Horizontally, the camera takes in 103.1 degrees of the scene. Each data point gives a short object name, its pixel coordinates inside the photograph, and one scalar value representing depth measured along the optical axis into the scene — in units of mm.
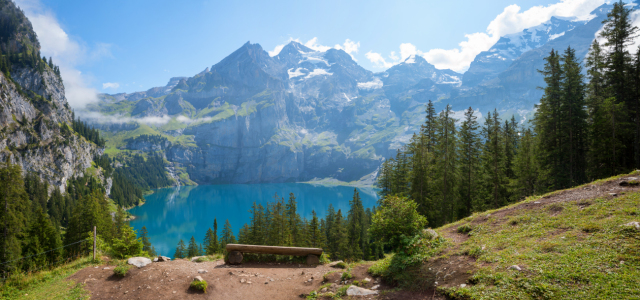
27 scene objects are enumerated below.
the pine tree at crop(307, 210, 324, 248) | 44000
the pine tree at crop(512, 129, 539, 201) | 29422
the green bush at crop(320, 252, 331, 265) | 14085
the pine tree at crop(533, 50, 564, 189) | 27594
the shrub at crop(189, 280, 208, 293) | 9945
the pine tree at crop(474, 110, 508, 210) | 28516
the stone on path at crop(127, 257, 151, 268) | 11679
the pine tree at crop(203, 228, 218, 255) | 52781
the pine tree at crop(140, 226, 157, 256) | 51231
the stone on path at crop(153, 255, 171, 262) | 13386
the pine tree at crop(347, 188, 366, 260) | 50975
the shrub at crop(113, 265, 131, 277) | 10802
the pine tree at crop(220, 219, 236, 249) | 55588
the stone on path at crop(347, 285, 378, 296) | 8750
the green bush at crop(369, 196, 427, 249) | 10406
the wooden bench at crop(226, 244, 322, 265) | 13680
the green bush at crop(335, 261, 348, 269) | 12528
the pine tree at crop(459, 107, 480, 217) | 30625
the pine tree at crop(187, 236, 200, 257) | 59753
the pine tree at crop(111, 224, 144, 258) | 14292
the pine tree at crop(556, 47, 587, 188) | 26639
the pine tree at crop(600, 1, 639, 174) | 23406
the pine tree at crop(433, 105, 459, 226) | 29203
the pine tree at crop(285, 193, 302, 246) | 43553
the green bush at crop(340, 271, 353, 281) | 10305
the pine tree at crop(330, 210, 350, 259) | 47512
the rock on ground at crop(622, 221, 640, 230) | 6975
